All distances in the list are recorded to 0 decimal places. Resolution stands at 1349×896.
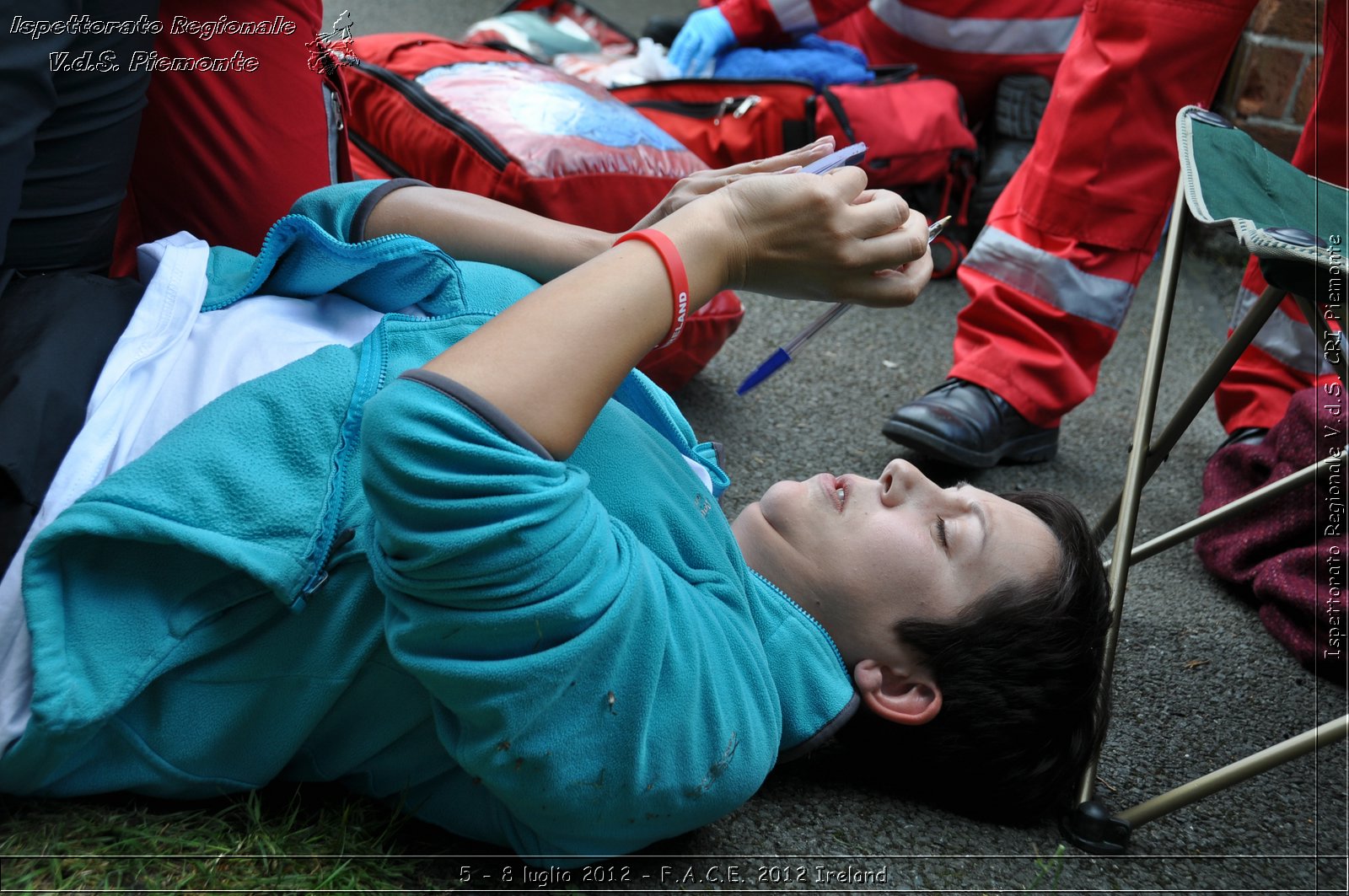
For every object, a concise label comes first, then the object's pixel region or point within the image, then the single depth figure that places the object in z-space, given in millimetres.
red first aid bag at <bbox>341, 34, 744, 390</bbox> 2127
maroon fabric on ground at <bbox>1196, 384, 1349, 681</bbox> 1840
